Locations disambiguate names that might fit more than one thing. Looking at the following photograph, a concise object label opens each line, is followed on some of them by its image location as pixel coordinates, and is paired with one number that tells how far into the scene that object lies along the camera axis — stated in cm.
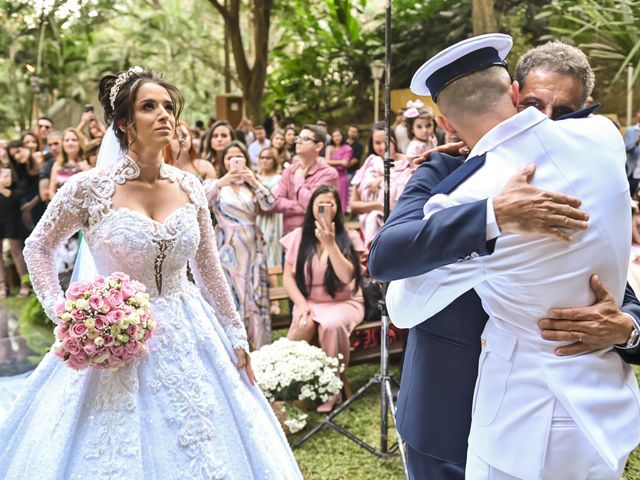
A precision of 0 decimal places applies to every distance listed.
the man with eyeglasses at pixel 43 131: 1107
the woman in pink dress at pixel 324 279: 502
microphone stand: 346
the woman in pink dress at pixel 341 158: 1142
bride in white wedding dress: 250
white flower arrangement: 452
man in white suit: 152
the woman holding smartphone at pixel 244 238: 552
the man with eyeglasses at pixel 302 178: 659
